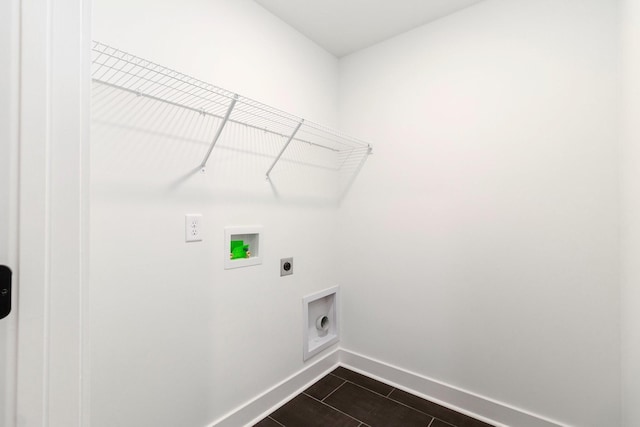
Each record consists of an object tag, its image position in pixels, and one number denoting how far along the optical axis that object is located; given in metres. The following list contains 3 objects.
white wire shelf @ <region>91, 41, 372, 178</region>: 1.12
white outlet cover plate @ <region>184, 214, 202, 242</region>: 1.35
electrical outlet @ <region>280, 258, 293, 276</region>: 1.83
